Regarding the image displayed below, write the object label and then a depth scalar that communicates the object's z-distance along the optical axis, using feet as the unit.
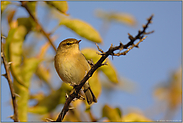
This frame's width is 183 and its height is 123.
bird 26.91
